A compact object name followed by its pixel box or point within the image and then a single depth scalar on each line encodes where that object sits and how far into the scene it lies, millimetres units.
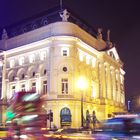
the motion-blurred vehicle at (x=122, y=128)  8973
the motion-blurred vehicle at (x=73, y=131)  21752
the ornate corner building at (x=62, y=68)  32792
